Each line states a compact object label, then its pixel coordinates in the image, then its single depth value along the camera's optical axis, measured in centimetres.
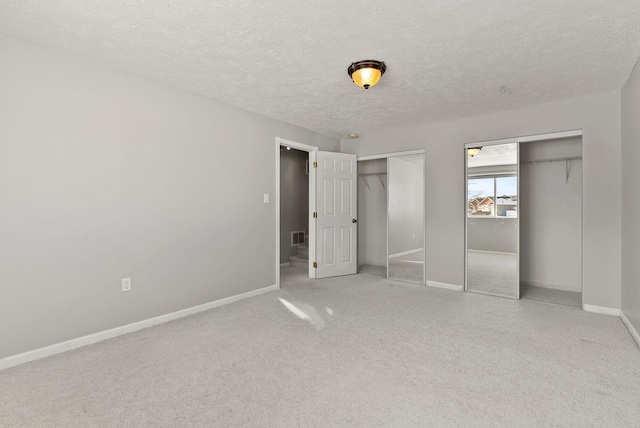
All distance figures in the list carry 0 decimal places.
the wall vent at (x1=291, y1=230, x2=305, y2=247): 660
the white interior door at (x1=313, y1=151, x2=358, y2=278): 512
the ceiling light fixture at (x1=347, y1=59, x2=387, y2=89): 273
